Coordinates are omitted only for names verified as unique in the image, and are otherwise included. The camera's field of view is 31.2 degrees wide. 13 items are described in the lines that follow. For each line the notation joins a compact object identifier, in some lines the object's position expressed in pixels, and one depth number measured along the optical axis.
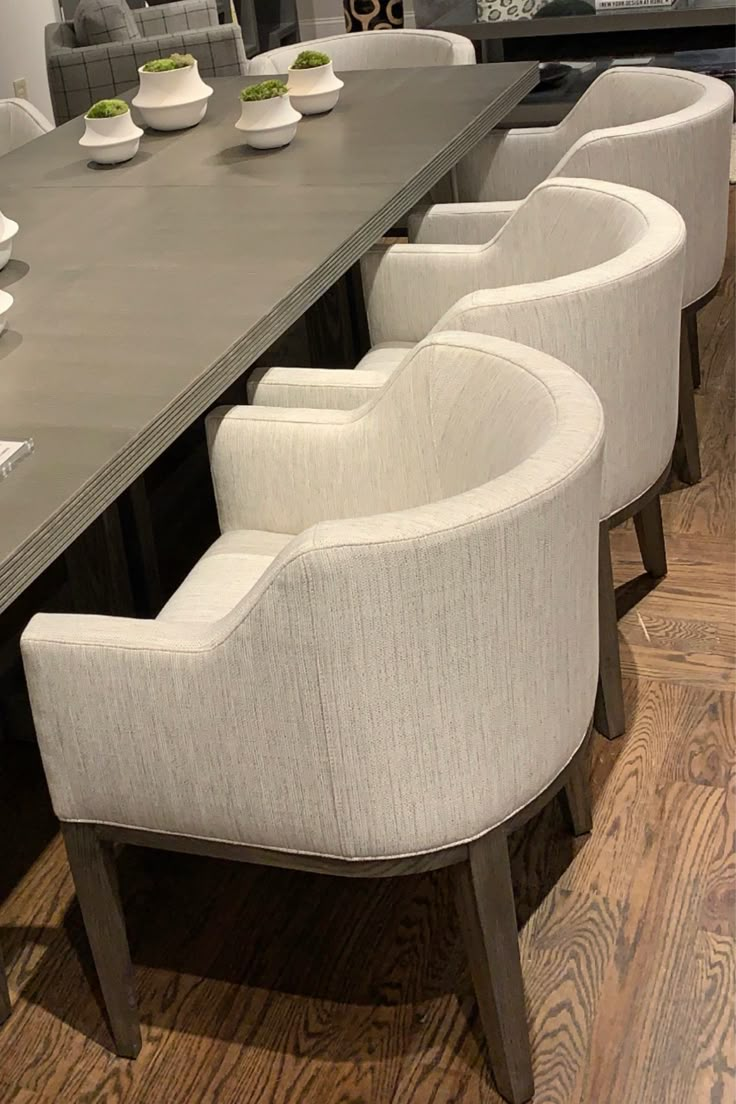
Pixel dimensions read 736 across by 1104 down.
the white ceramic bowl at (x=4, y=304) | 1.85
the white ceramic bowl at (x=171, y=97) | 2.86
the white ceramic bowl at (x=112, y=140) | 2.71
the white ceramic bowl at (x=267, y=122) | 2.71
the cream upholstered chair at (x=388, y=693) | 1.23
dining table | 1.54
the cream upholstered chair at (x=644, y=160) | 2.39
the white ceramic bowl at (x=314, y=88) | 2.98
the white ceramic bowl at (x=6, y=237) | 2.06
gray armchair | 4.23
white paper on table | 1.50
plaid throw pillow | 4.34
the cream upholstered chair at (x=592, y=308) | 1.78
